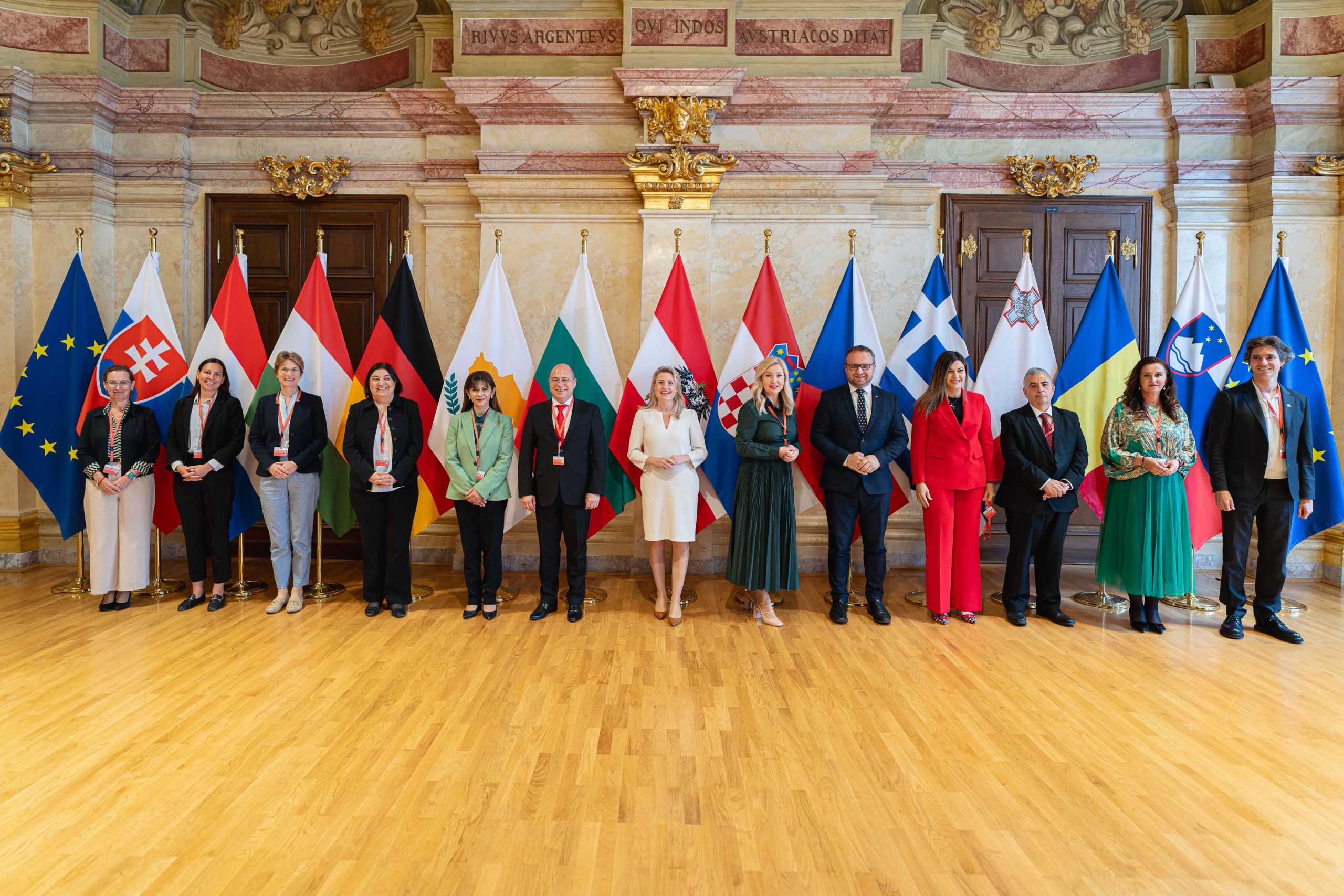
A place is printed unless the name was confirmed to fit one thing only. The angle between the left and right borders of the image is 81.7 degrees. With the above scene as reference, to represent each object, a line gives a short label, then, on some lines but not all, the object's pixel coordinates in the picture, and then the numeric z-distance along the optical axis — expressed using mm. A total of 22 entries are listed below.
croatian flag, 5395
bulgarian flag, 5445
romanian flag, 5379
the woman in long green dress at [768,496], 4883
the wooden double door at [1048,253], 6484
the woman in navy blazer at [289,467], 5000
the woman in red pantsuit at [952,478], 4852
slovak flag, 5387
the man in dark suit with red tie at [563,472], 4914
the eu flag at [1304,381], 5000
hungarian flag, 5391
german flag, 5391
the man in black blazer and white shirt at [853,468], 4910
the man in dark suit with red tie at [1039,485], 4816
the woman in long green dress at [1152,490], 4613
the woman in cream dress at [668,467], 4938
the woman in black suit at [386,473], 4961
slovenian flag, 5352
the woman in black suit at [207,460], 5027
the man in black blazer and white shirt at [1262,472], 4574
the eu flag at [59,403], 5484
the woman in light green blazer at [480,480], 4922
